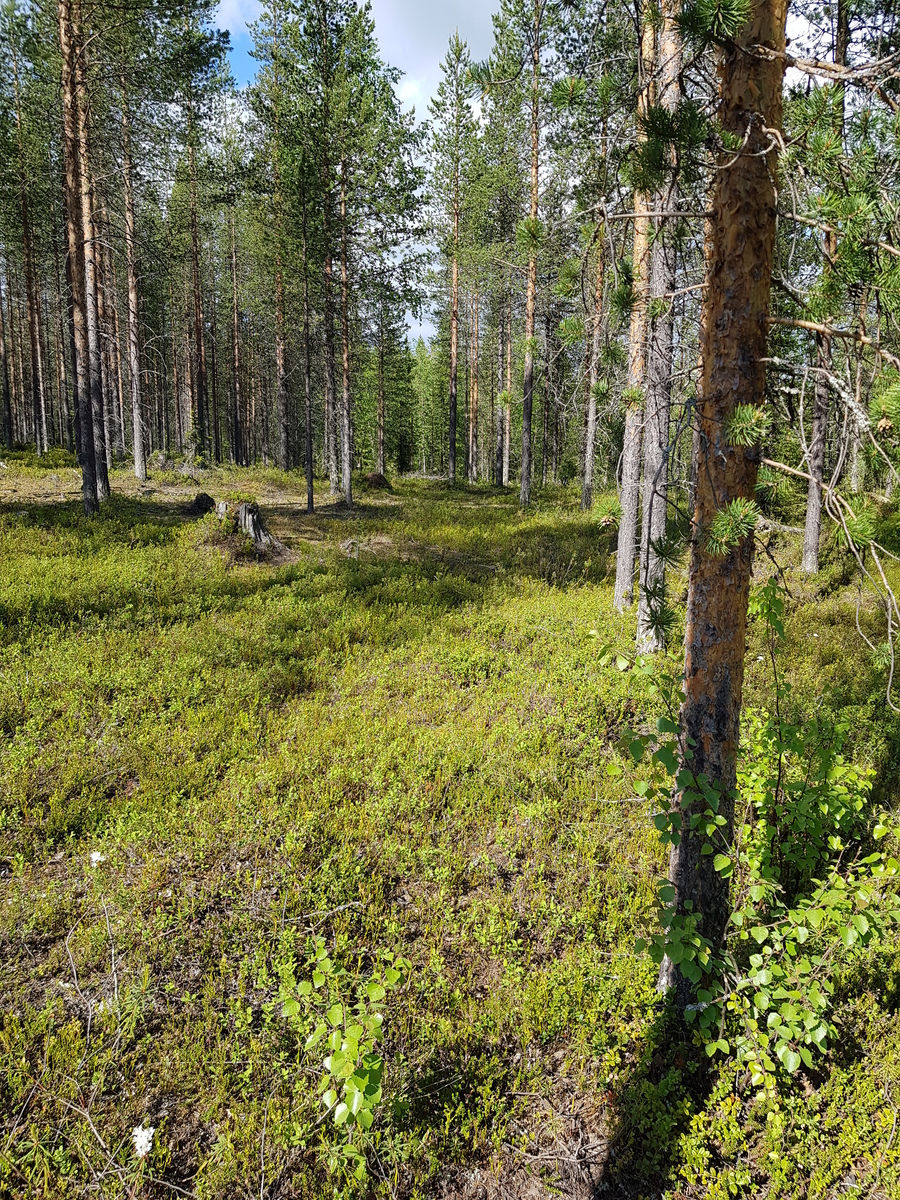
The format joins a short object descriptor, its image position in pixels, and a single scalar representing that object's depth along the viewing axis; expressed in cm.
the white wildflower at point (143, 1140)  285
